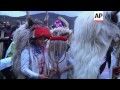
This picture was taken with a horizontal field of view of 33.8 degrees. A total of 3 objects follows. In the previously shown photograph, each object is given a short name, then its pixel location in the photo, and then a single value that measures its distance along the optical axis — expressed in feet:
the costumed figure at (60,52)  5.30
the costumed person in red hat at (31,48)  5.29
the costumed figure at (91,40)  5.17
